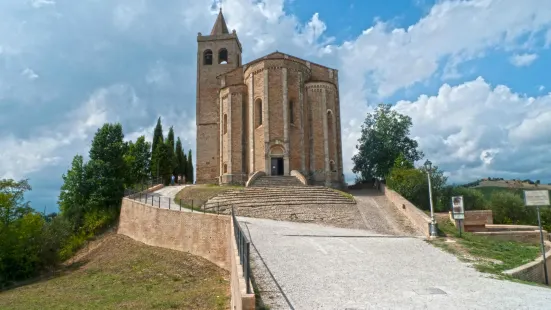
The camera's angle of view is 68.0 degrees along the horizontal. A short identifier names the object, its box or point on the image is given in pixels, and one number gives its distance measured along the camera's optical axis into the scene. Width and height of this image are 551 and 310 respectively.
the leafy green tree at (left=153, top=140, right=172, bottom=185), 42.03
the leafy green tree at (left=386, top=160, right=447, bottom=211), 28.58
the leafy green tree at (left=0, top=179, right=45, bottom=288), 23.56
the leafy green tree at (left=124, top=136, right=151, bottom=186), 43.12
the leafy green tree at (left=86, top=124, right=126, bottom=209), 29.25
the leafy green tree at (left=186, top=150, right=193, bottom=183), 52.60
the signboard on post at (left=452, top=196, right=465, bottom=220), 18.41
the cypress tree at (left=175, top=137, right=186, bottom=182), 49.17
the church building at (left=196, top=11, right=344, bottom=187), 35.91
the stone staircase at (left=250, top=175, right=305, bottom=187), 31.58
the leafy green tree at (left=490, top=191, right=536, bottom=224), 27.22
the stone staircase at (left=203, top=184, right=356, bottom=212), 24.91
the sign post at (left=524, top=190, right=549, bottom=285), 13.01
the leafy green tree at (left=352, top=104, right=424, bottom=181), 40.38
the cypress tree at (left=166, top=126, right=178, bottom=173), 42.50
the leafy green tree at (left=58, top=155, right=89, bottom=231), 29.02
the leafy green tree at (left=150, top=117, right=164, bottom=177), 42.25
